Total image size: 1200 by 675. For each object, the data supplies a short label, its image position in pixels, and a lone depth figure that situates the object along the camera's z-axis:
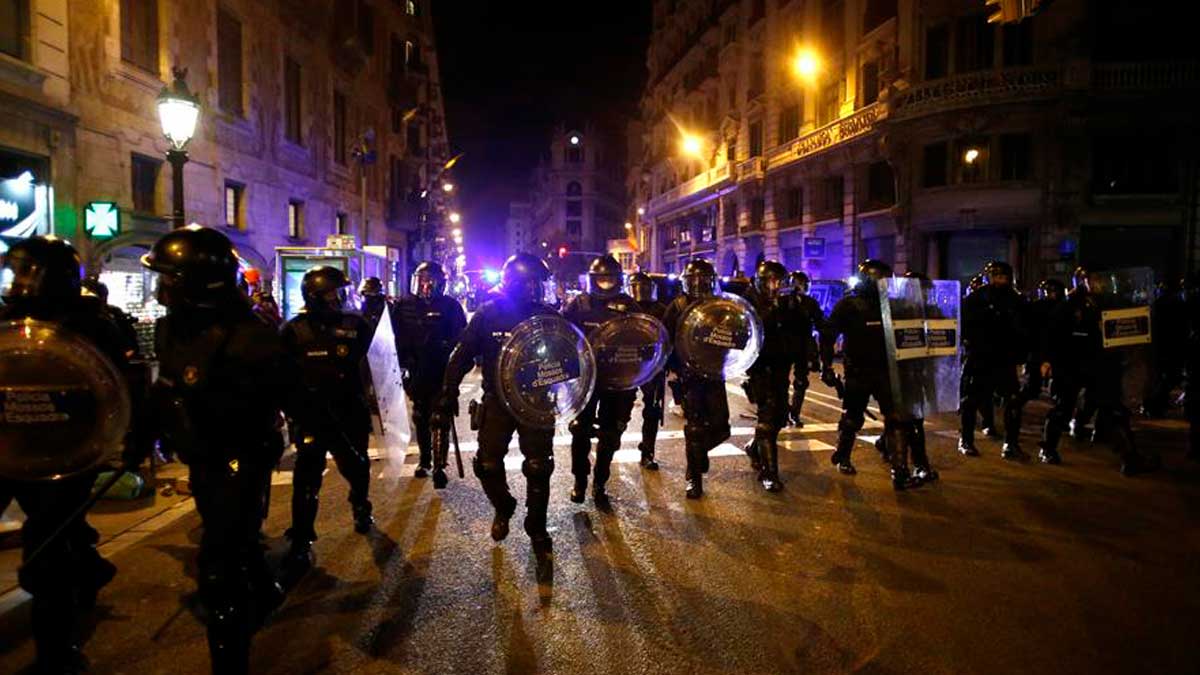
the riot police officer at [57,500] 3.29
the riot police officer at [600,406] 6.00
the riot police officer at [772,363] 6.76
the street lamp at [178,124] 8.92
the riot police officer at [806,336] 7.20
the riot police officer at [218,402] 3.11
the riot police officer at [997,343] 7.83
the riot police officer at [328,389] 4.89
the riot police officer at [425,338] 7.31
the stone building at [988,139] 22.66
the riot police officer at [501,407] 4.85
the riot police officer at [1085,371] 7.19
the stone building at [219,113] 11.99
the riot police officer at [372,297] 8.89
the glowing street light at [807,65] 30.73
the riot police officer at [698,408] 6.43
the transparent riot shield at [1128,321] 7.27
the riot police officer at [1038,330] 7.83
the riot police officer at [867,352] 6.63
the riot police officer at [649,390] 6.94
